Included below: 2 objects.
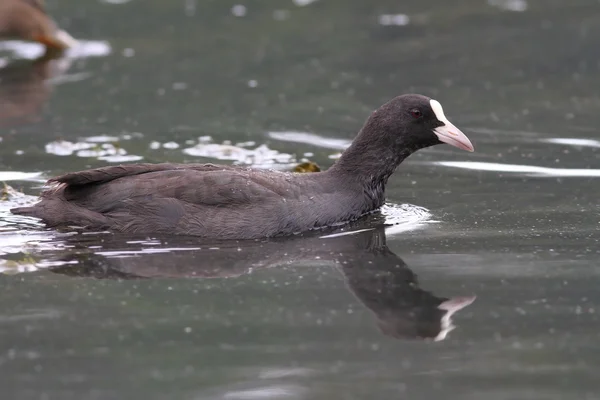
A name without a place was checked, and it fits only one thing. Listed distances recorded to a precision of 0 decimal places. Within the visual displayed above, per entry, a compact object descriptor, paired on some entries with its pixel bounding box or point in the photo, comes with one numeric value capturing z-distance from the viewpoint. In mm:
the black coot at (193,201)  16281
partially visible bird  33312
